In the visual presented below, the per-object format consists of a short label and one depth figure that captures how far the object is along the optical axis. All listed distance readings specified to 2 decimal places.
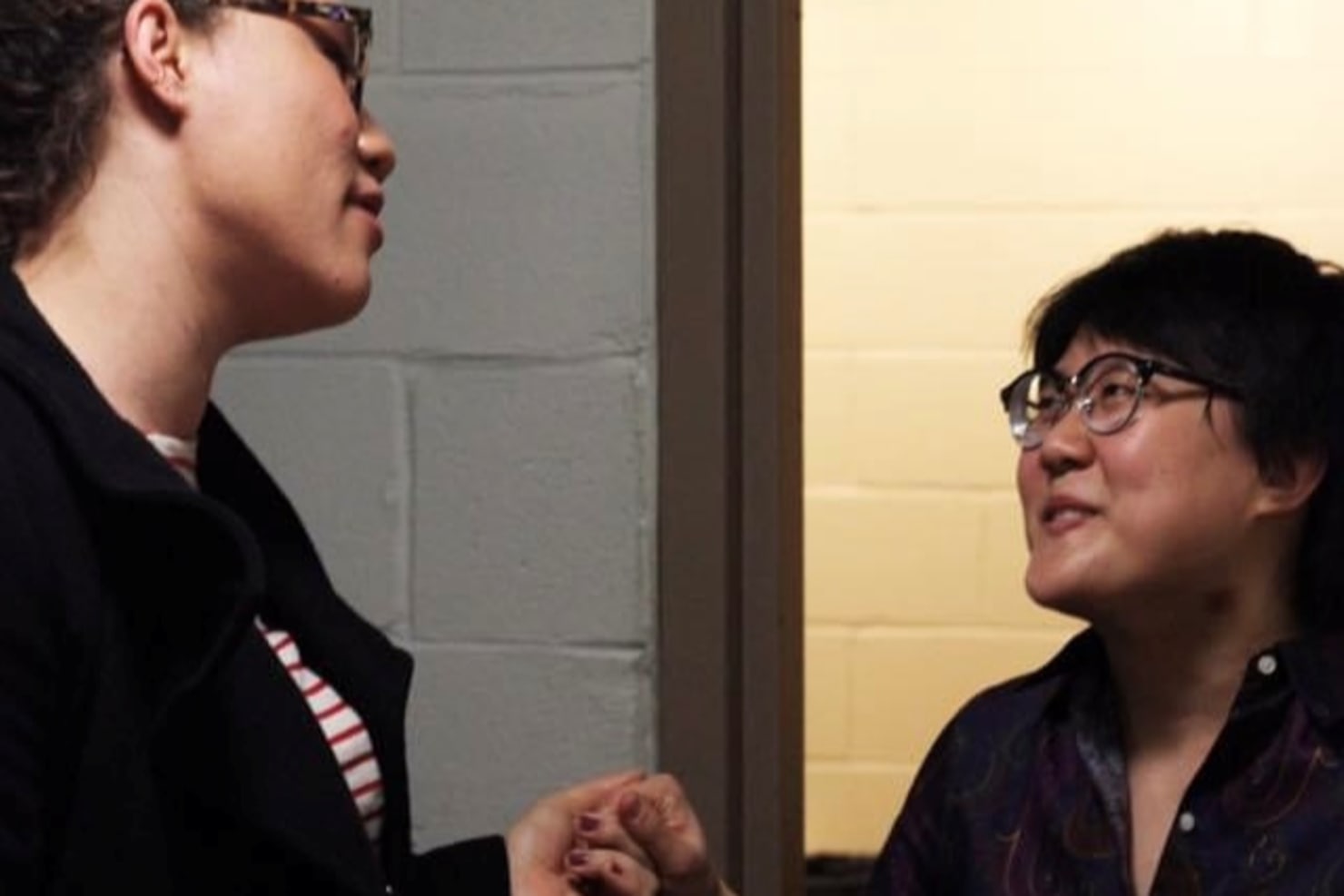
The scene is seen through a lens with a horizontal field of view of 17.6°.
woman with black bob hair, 2.96
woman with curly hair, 2.39
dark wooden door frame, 3.14
